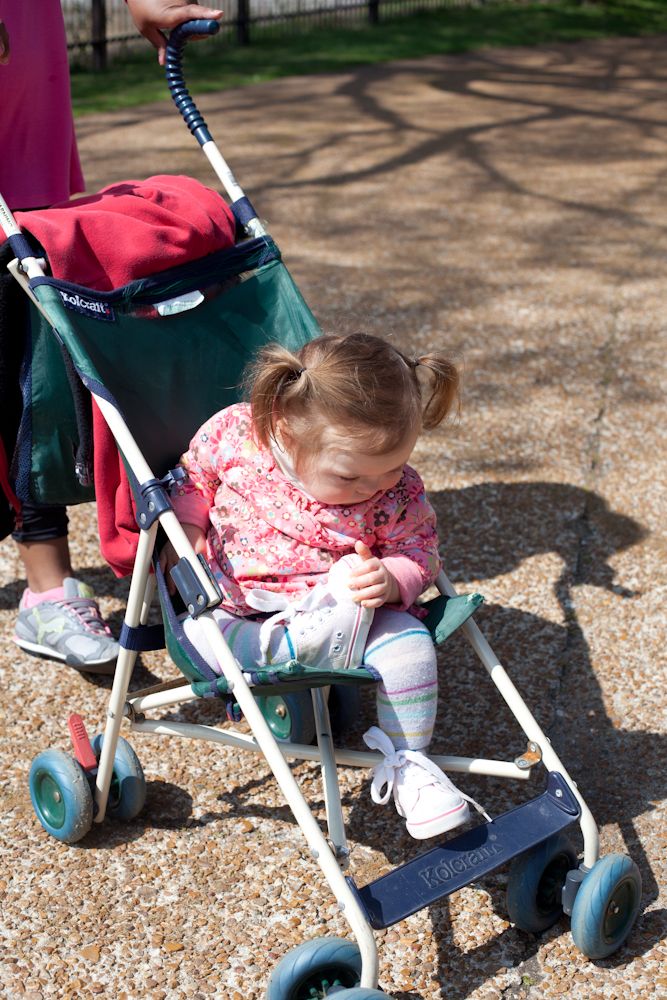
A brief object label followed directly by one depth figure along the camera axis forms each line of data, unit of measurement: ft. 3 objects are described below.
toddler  7.17
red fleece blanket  8.30
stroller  6.53
